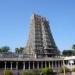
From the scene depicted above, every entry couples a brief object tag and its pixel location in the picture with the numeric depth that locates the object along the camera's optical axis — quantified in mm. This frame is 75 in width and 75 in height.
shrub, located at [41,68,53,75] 31824
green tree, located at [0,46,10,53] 59732
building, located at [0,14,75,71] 42997
